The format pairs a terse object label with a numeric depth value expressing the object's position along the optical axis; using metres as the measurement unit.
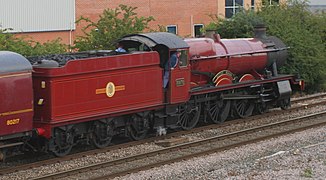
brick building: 39.69
